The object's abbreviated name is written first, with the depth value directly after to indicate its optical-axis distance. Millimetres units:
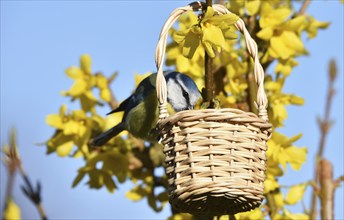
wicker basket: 4074
